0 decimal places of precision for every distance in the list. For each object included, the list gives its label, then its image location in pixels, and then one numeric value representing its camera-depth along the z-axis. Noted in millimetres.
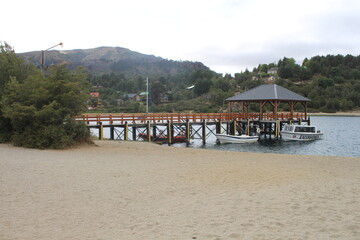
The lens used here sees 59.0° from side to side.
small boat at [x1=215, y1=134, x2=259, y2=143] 37094
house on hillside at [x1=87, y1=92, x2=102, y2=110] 87000
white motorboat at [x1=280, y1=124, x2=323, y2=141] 40469
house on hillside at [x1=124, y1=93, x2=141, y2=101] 120394
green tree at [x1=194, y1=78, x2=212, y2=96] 132500
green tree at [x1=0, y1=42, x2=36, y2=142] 22656
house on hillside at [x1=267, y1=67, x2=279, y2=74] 177150
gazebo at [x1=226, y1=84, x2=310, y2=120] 41275
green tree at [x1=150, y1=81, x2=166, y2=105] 124000
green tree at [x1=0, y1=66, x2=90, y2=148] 19909
